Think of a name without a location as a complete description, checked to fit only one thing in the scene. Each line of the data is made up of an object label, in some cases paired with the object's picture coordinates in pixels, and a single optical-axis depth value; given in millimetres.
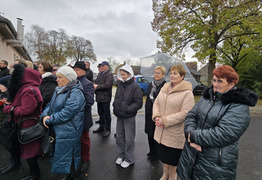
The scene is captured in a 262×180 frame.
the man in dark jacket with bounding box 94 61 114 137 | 4148
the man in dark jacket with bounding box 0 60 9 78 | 4298
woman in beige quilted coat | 2086
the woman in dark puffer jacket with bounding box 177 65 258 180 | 1396
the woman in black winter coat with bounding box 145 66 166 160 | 2779
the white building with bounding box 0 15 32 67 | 5759
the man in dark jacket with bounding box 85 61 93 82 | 4711
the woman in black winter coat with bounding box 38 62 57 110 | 2818
